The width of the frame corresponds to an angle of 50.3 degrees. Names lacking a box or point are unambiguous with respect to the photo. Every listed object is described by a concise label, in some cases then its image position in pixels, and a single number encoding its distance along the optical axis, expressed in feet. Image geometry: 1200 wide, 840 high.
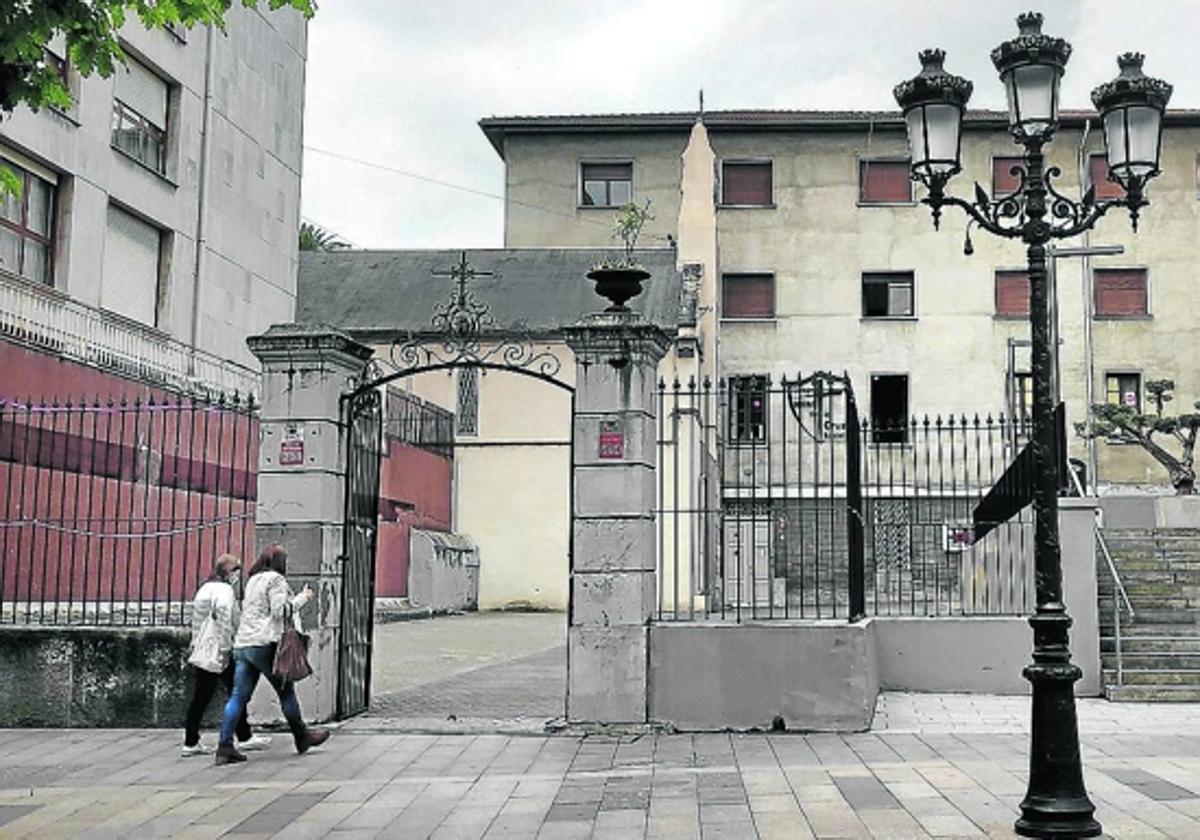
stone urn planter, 38.37
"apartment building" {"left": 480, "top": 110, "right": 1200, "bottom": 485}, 121.49
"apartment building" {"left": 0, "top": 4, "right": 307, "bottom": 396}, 66.18
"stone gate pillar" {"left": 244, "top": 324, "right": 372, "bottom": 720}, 37.83
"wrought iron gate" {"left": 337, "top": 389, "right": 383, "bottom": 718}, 39.17
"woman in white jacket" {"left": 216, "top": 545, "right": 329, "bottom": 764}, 33.24
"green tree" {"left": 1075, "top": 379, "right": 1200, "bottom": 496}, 92.32
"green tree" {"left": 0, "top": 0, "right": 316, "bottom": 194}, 24.44
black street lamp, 23.90
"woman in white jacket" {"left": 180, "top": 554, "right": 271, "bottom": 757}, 33.63
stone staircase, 45.16
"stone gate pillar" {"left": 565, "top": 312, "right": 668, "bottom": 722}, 36.63
